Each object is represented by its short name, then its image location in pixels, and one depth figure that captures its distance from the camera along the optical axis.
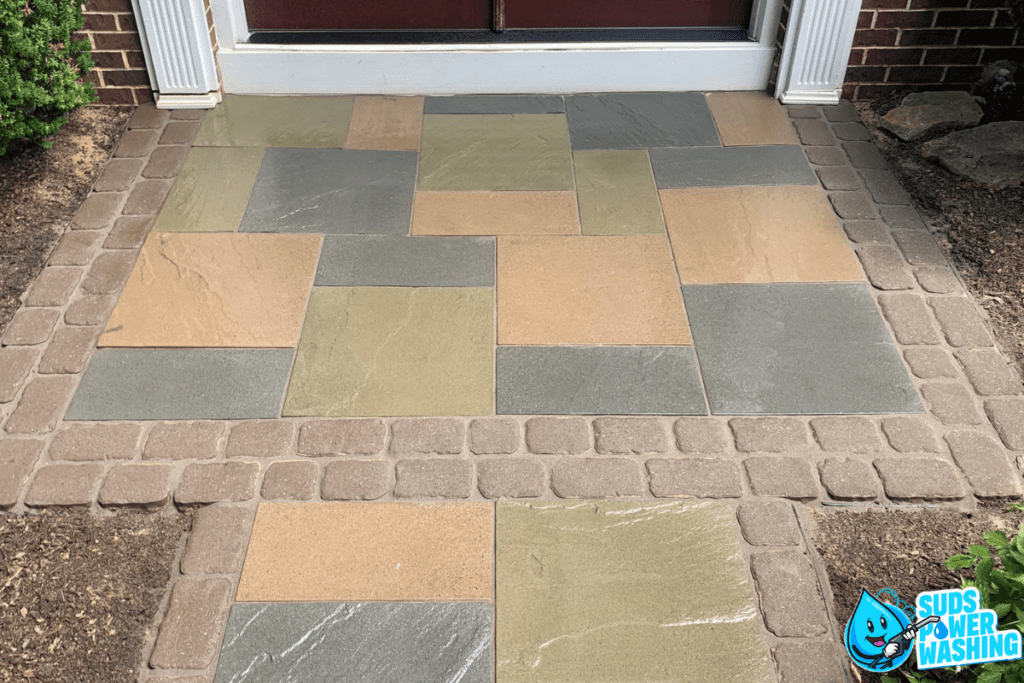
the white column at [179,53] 4.23
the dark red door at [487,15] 4.61
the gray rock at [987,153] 3.99
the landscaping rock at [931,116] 4.34
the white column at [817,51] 4.32
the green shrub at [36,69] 3.66
